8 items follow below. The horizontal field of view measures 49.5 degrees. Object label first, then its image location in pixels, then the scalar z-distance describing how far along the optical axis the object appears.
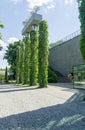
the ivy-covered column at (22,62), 12.33
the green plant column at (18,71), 13.52
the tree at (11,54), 21.59
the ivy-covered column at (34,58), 9.93
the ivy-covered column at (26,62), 11.51
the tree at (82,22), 4.33
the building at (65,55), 13.78
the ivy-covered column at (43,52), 8.74
